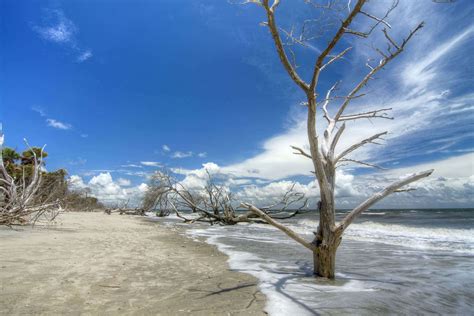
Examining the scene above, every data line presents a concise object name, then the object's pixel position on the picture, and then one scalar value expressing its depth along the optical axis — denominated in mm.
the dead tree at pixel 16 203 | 9680
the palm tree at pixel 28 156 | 33369
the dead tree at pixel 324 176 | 4273
